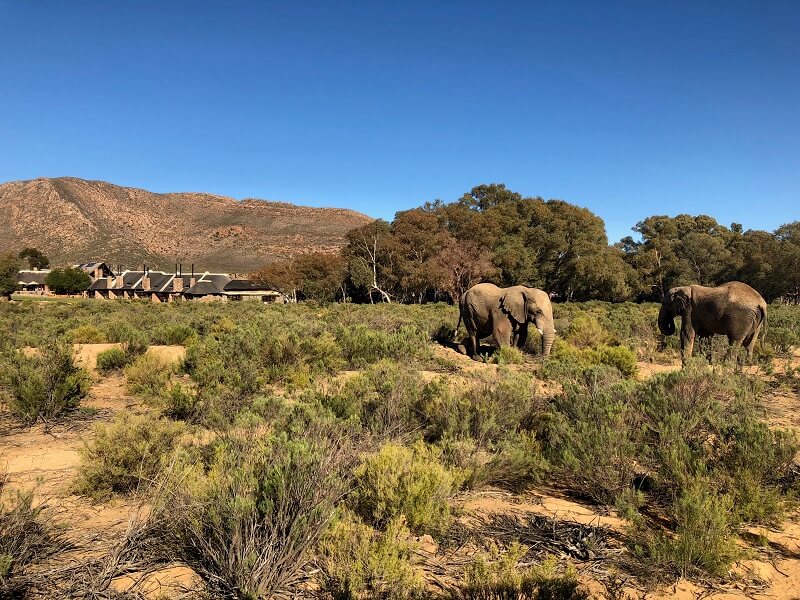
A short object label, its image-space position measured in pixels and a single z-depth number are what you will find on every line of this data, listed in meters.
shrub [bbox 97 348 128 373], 9.76
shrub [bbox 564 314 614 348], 13.09
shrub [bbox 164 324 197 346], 13.73
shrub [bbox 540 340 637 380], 8.63
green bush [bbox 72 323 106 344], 14.30
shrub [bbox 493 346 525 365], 10.63
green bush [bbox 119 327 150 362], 10.78
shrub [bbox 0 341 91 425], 6.44
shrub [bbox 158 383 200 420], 6.46
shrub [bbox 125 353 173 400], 7.40
